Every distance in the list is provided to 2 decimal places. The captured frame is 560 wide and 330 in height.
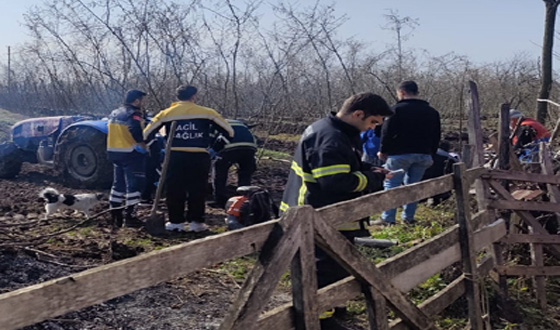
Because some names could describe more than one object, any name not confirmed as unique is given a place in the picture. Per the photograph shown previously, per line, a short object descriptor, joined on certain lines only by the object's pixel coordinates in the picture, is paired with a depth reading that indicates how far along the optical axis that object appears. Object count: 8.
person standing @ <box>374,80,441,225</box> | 6.15
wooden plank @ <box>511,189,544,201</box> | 5.23
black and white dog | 6.62
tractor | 8.38
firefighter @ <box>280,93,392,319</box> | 3.20
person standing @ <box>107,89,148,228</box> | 6.38
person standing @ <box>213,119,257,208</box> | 7.43
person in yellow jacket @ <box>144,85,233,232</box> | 6.00
